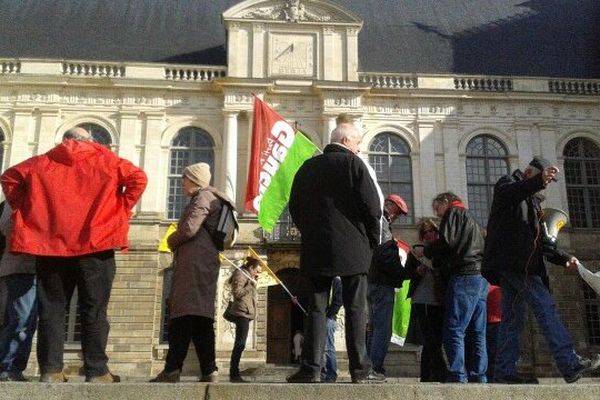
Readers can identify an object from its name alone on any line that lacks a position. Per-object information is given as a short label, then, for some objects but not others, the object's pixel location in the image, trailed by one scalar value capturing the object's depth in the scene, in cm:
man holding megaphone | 547
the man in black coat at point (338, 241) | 478
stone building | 1859
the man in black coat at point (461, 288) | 609
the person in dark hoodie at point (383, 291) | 671
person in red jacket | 475
